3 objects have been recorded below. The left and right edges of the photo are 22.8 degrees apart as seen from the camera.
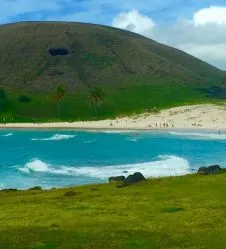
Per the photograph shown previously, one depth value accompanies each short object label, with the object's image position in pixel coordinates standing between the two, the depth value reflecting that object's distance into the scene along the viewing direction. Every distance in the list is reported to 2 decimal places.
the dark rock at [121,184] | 53.85
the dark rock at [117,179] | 60.78
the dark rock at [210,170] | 59.41
